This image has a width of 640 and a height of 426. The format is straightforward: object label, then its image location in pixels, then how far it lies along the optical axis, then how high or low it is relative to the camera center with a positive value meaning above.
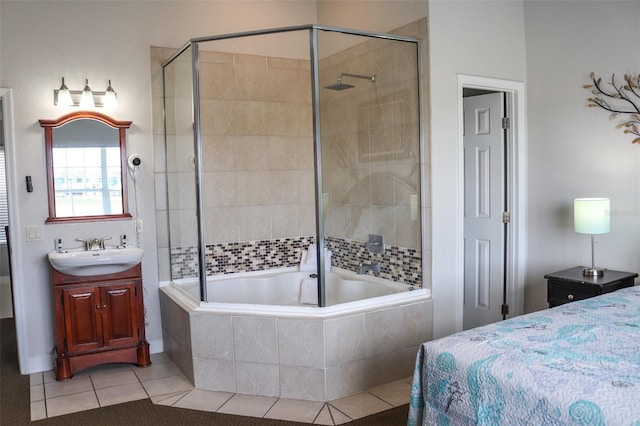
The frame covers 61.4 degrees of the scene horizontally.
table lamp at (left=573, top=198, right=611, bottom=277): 3.30 -0.23
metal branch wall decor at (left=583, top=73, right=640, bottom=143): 3.33 +0.50
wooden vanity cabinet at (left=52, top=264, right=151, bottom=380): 3.64 -0.88
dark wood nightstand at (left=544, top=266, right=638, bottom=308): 3.23 -0.65
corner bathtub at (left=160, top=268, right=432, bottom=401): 3.20 -0.93
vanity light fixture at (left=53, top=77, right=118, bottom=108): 3.78 +0.68
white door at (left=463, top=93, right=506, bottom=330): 4.16 -0.22
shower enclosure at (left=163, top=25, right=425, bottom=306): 3.40 +0.30
